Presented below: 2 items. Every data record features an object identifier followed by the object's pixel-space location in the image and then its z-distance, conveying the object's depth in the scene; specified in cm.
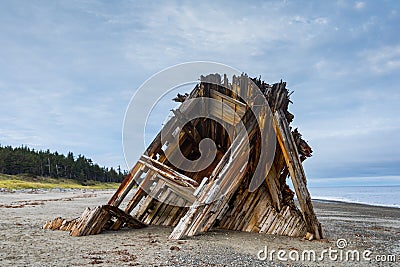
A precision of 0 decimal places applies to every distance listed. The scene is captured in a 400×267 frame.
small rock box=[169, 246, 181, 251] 726
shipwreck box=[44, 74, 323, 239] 923
